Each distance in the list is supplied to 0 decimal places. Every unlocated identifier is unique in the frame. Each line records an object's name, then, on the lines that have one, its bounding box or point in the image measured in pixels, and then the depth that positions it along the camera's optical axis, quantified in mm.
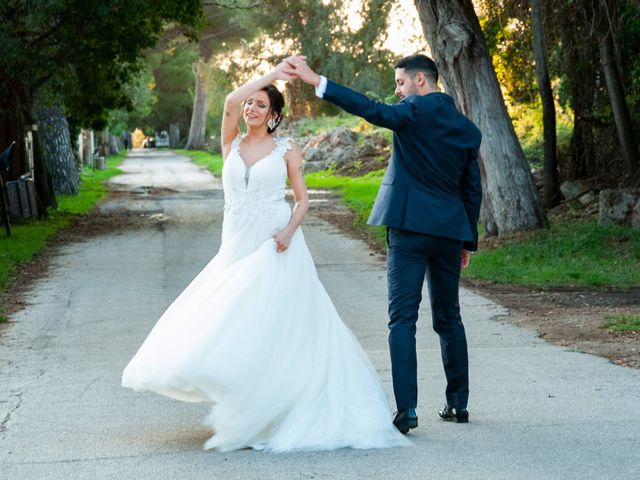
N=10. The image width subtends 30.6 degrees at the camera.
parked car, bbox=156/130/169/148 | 121344
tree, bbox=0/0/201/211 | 20672
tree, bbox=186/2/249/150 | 54156
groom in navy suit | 6422
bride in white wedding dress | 6133
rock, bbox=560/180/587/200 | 22266
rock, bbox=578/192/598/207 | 21562
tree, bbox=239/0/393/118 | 47188
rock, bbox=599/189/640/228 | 18453
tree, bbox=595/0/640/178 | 20000
